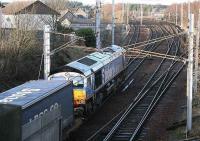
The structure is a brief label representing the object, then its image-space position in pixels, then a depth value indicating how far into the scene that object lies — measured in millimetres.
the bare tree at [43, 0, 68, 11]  66156
